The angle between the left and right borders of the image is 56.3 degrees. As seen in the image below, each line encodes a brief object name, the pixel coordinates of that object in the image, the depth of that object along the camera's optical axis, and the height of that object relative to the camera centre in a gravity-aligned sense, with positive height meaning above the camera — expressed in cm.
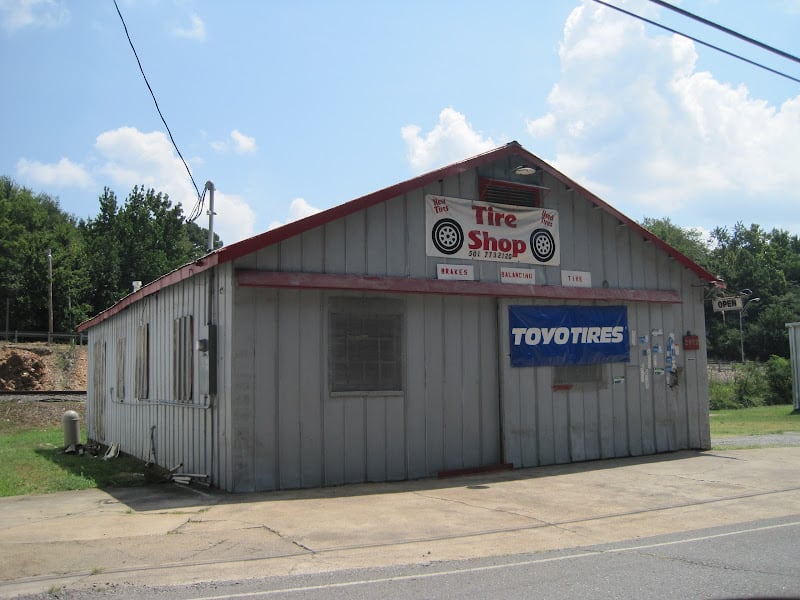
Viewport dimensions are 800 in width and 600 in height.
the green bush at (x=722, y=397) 3504 -196
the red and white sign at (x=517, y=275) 1296 +148
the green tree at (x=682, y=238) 10125 +1648
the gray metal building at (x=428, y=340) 1062 +36
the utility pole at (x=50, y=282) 5504 +653
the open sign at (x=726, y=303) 1511 +107
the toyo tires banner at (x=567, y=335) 1299 +43
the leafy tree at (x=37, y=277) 5870 +738
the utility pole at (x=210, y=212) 1787 +371
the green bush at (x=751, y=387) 3566 -158
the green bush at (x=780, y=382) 3672 -137
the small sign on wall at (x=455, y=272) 1221 +147
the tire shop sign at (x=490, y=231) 1232 +222
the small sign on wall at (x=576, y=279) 1367 +147
